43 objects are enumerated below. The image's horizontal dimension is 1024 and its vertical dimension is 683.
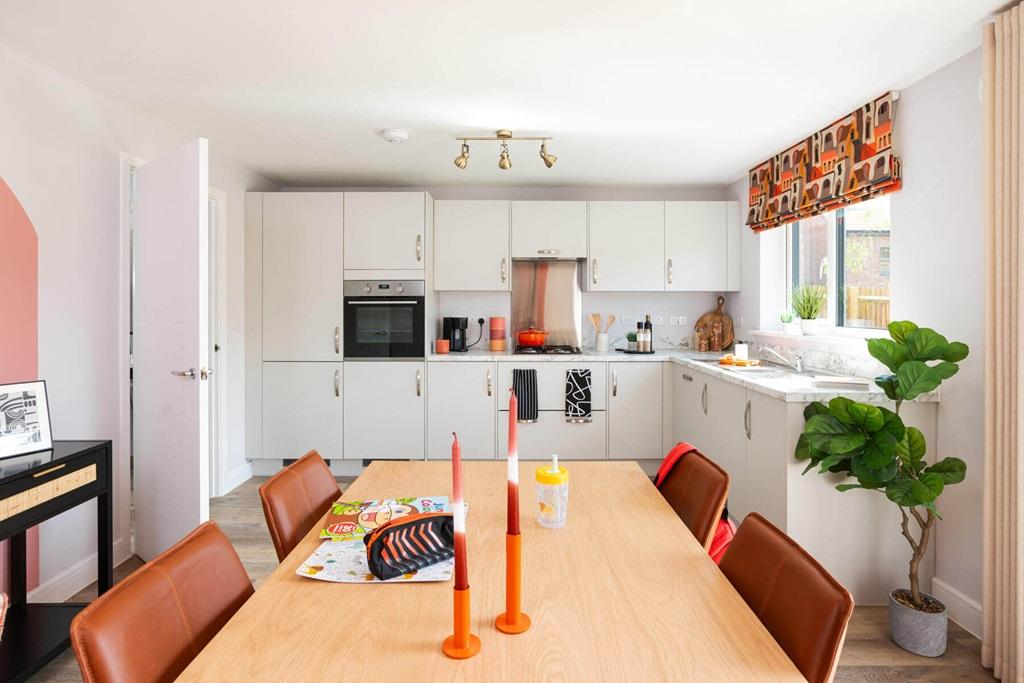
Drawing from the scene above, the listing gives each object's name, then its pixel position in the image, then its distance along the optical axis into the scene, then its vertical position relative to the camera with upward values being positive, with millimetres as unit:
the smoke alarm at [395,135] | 3412 +1173
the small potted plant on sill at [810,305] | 3572 +184
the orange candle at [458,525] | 814 -270
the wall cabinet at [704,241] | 4703 +754
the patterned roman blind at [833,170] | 2857 +944
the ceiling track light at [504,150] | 3465 +1114
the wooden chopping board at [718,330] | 4863 +44
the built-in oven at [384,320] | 4461 +114
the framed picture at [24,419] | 2082 -308
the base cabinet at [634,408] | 4508 -556
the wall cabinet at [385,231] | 4453 +784
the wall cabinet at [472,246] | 4676 +709
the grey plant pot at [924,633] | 2203 -1114
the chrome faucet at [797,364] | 3504 -172
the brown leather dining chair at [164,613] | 877 -477
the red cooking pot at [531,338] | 4797 -23
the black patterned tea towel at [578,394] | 4500 -448
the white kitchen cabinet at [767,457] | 2626 -572
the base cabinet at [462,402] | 4477 -508
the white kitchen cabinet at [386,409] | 4461 -560
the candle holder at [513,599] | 942 -441
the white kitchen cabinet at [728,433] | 3154 -565
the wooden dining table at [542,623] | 890 -498
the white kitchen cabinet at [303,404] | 4465 -523
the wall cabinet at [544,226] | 4703 +869
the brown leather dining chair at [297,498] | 1475 -450
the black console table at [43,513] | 1916 -615
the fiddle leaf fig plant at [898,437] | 2154 -389
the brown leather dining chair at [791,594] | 952 -475
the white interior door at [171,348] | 2637 -65
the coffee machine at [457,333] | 4809 +17
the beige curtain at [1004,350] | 1991 -50
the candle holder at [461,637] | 902 -468
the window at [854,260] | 3135 +438
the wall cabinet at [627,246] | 4703 +714
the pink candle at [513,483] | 888 -225
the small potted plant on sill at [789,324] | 3833 +75
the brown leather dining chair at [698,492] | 1571 -455
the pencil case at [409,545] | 1189 -441
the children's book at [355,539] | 1194 -479
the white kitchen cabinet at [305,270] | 4441 +488
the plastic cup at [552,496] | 1435 -397
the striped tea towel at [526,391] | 4512 -428
